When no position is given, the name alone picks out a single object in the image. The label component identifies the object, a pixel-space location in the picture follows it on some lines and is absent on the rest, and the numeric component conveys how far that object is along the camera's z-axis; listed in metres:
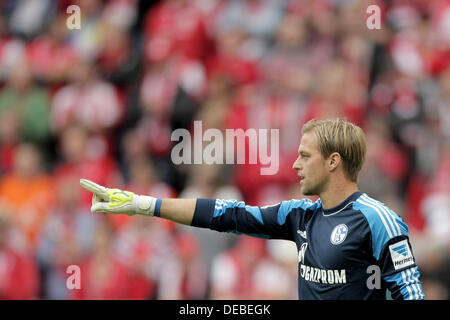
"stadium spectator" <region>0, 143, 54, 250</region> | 19.40
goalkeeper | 7.76
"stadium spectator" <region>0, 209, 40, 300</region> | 17.69
